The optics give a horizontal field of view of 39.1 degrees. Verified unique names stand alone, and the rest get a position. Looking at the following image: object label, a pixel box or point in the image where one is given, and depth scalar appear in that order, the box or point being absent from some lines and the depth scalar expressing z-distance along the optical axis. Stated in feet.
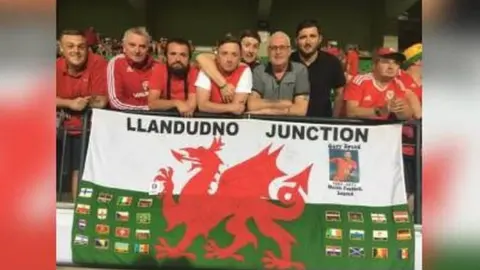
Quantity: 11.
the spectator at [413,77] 7.47
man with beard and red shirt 8.57
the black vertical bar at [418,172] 7.76
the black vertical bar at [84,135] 8.61
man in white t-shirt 8.49
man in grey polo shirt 8.45
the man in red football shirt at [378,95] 8.41
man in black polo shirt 8.40
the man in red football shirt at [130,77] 8.48
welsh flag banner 8.48
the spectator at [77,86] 8.11
